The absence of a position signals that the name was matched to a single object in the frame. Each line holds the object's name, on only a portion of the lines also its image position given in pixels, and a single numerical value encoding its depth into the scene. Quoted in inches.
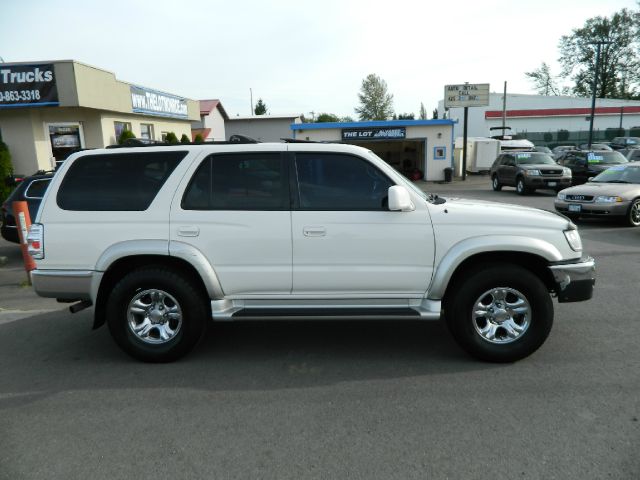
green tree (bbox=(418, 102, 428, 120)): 4879.4
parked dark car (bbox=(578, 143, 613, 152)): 1209.8
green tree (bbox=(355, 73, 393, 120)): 3127.5
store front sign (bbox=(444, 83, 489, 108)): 1181.3
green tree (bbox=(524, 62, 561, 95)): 3245.6
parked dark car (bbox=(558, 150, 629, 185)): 734.5
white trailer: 1187.3
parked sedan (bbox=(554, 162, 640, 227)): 431.8
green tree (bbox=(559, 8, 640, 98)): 2748.5
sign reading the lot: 1029.2
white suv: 160.2
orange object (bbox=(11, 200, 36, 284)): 279.3
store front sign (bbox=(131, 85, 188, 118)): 760.8
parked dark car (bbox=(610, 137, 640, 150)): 1485.6
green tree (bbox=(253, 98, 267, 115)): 2913.4
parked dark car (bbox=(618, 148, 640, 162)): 835.3
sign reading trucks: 585.6
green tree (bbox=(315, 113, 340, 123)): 2737.5
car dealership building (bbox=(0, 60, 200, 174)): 589.3
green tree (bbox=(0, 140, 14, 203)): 598.5
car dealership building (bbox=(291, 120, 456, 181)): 1031.0
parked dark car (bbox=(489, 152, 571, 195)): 721.0
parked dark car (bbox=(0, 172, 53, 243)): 351.9
